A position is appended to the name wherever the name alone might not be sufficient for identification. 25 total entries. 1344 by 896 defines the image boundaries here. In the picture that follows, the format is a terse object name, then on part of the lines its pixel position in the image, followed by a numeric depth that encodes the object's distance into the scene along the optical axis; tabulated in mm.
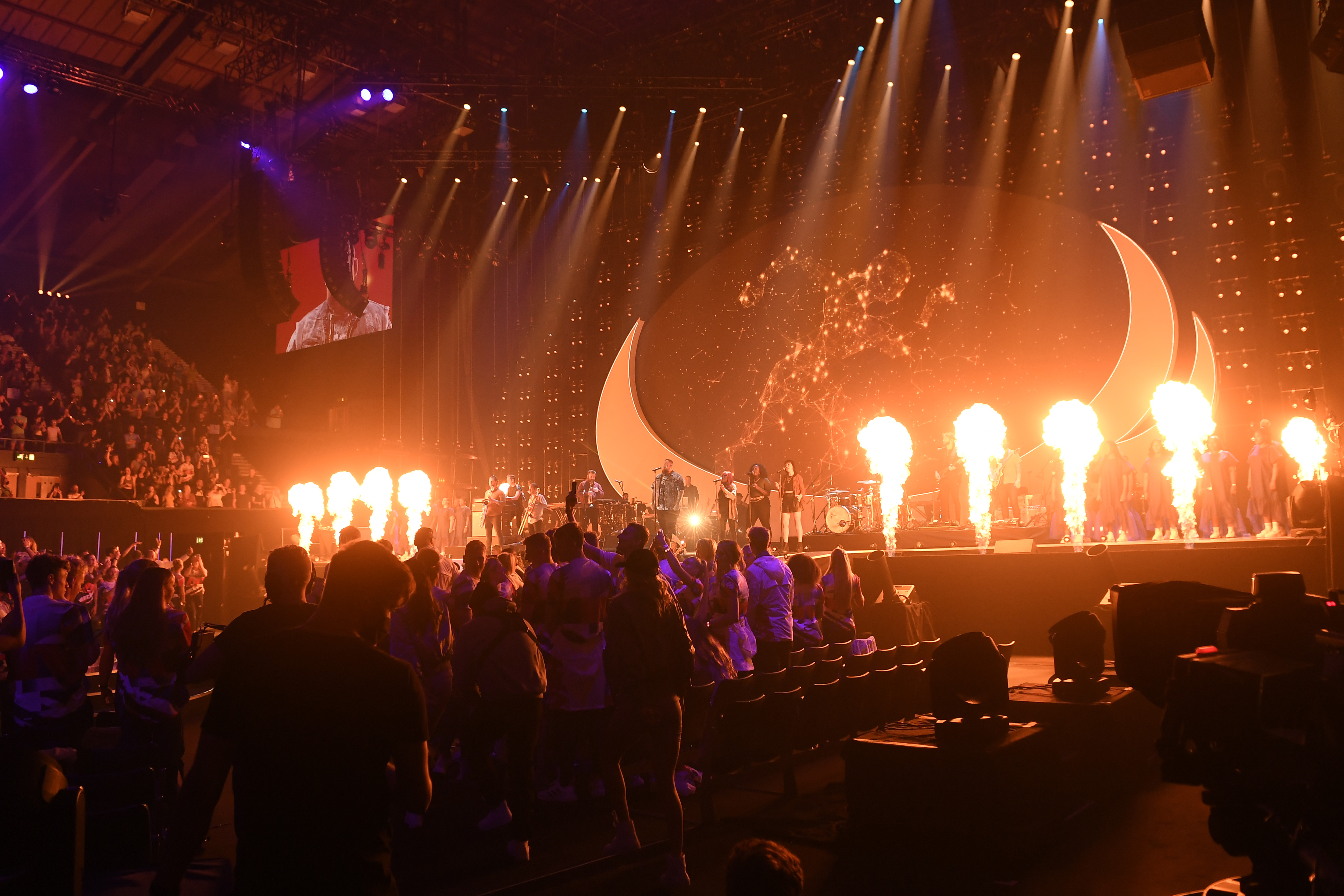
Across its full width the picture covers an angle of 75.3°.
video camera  1950
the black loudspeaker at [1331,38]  7699
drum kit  15992
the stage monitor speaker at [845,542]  14133
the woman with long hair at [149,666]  4570
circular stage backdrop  15547
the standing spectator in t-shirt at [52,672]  4531
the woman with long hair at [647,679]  4402
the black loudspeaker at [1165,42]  7121
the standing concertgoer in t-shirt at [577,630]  5266
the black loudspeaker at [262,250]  15922
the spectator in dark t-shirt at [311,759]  2053
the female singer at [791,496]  15789
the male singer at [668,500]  17016
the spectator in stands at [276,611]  3707
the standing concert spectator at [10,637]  4422
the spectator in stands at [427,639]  5551
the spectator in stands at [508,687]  4770
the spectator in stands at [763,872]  2172
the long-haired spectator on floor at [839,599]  7422
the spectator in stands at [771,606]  6543
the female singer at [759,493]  15812
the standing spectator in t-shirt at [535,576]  5723
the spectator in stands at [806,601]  7062
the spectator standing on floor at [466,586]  6348
